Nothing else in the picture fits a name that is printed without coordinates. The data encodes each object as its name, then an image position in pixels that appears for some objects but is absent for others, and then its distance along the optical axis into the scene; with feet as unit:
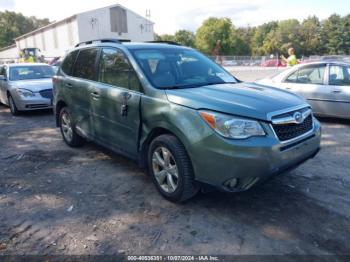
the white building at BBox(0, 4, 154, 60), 166.20
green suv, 10.23
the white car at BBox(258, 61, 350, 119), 22.89
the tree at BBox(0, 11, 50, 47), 281.33
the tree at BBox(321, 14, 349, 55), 280.92
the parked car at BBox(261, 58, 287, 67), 144.91
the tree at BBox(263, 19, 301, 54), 298.35
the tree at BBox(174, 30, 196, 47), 307.66
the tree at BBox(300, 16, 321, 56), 295.89
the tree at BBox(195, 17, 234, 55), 294.66
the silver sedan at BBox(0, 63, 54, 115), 29.30
